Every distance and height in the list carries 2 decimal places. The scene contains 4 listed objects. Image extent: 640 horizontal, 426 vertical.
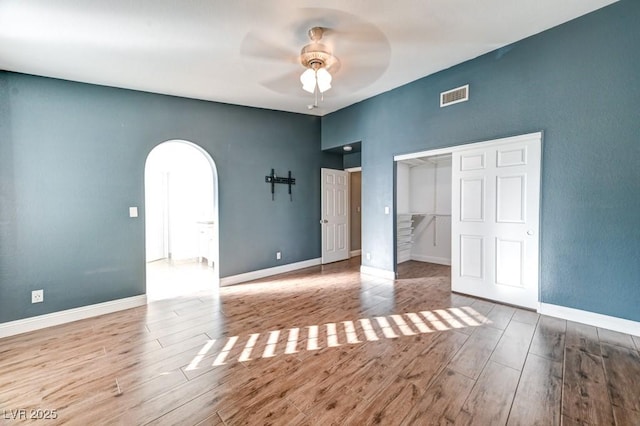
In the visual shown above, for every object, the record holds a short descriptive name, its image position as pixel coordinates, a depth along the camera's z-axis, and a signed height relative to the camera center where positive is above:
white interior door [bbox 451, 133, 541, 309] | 3.21 -0.23
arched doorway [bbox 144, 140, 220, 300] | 6.52 -0.13
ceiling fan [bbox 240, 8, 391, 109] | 2.60 +1.70
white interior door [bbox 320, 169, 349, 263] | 6.03 -0.27
